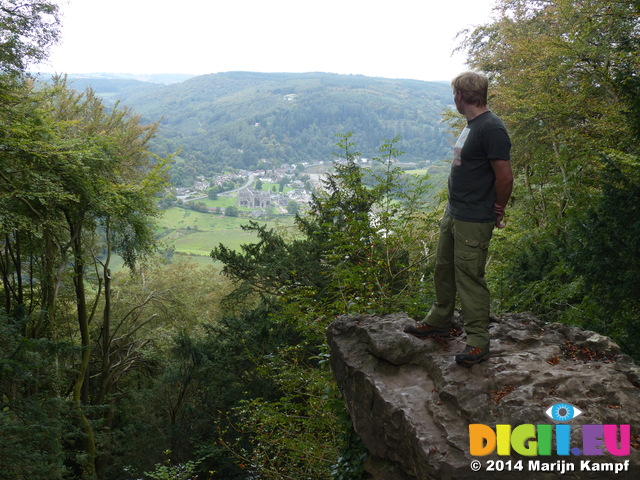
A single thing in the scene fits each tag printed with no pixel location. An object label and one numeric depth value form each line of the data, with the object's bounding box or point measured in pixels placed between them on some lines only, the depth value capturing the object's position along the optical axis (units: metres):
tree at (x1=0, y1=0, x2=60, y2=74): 8.01
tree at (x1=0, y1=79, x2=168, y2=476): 8.59
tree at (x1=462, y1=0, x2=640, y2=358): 4.30
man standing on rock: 3.22
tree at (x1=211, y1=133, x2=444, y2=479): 5.39
